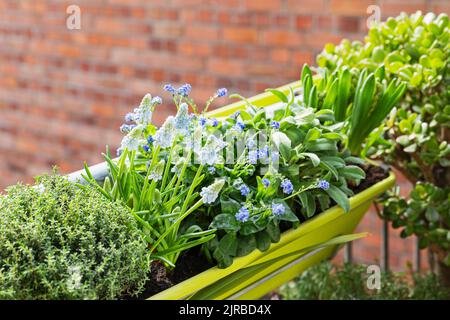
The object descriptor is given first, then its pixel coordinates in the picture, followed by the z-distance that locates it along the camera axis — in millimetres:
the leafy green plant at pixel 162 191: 1274
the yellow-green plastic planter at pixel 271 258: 1278
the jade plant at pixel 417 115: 1644
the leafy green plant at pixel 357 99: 1548
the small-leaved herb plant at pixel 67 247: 1138
